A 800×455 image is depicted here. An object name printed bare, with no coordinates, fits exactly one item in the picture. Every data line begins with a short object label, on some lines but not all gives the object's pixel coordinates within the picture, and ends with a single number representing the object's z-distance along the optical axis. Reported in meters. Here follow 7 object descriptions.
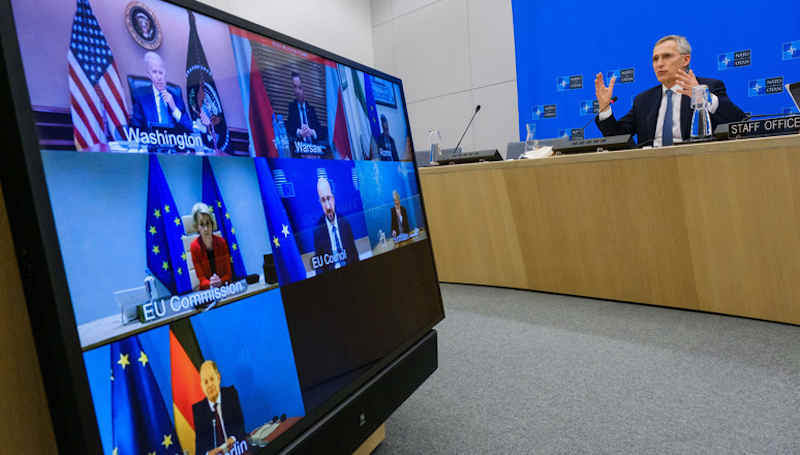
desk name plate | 1.82
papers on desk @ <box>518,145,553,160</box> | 2.56
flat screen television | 0.38
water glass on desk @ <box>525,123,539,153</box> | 2.95
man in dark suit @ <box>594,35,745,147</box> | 2.88
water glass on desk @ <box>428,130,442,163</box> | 5.24
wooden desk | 1.82
